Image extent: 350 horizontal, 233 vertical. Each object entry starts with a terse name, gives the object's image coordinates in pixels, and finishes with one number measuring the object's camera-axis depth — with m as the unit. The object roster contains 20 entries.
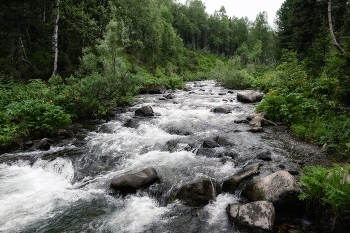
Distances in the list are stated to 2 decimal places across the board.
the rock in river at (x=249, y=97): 20.36
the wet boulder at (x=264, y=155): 8.83
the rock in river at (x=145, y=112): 16.30
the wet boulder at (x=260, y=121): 13.11
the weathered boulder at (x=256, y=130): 12.11
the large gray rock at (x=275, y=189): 6.02
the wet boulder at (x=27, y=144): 10.58
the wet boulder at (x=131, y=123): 14.03
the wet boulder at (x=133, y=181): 7.49
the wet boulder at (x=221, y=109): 16.81
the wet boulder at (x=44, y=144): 10.46
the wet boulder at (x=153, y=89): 27.30
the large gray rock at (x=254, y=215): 5.52
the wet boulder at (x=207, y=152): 9.60
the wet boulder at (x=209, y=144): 10.32
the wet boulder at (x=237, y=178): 7.20
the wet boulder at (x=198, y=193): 6.75
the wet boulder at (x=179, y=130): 12.50
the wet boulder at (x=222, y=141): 10.65
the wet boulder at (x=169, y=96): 23.56
